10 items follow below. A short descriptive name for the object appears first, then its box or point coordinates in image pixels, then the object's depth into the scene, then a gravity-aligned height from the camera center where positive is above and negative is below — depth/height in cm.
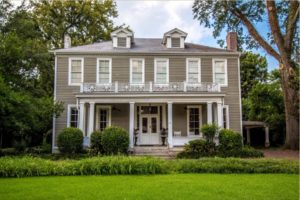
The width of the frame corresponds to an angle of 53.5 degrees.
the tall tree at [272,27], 1983 +716
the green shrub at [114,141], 1563 -84
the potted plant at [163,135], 1850 -60
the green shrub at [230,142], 1614 -88
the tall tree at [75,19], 2942 +1079
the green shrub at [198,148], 1579 -124
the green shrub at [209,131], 1633 -30
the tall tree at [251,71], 3591 +668
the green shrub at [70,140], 1598 -82
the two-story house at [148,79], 1905 +306
